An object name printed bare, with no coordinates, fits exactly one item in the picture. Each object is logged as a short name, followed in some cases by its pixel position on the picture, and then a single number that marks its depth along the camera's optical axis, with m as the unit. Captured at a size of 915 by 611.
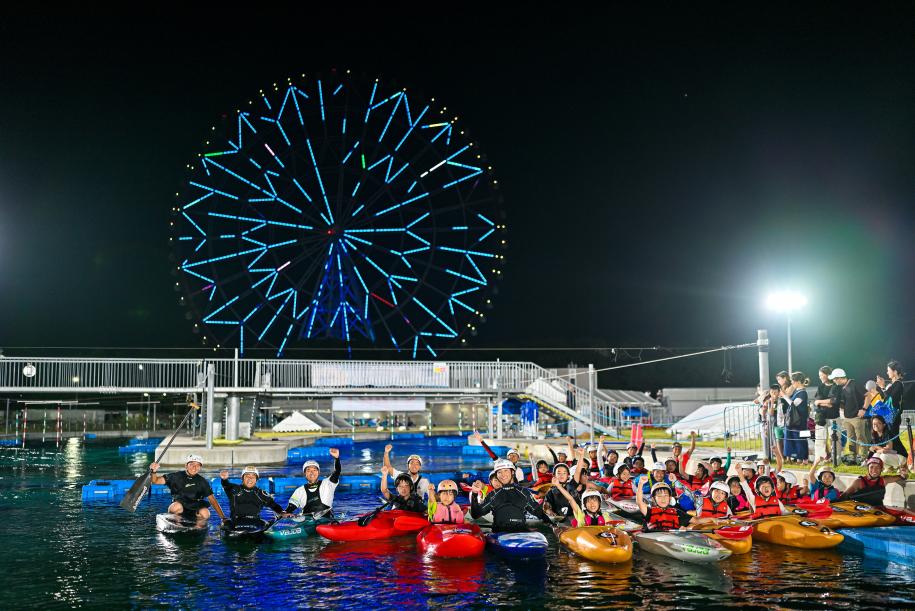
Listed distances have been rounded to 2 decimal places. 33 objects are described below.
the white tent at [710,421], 28.14
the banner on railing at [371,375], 33.22
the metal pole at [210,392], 26.00
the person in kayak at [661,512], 13.24
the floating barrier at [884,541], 11.85
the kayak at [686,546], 11.66
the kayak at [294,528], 13.75
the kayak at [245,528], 13.65
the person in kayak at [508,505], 13.20
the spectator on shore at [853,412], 16.66
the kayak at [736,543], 12.20
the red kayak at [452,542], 12.20
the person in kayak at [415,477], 15.15
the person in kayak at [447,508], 13.17
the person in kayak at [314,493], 14.70
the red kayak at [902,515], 13.25
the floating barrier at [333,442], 38.84
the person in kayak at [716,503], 13.73
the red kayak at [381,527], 13.73
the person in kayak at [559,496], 14.59
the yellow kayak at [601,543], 11.79
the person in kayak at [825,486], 14.41
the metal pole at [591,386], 25.55
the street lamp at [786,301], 21.41
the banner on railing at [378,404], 34.97
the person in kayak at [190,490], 14.56
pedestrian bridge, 30.45
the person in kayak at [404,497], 14.88
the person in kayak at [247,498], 14.13
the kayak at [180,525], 14.21
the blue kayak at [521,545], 12.07
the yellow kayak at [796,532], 12.63
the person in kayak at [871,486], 14.05
